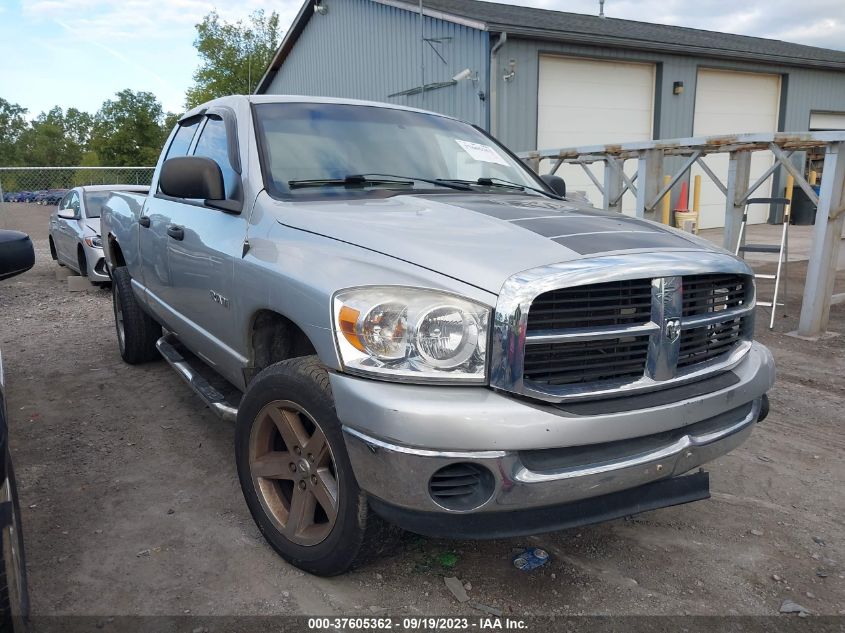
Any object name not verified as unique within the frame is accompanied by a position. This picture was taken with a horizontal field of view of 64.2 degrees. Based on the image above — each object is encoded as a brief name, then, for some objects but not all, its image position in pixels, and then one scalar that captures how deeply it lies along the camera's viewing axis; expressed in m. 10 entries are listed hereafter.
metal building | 13.56
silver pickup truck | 2.08
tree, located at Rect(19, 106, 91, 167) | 85.56
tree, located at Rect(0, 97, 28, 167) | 86.12
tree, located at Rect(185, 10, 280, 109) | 48.59
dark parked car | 1.62
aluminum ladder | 7.23
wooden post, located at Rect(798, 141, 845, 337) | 6.16
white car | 9.49
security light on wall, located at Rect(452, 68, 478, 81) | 13.31
